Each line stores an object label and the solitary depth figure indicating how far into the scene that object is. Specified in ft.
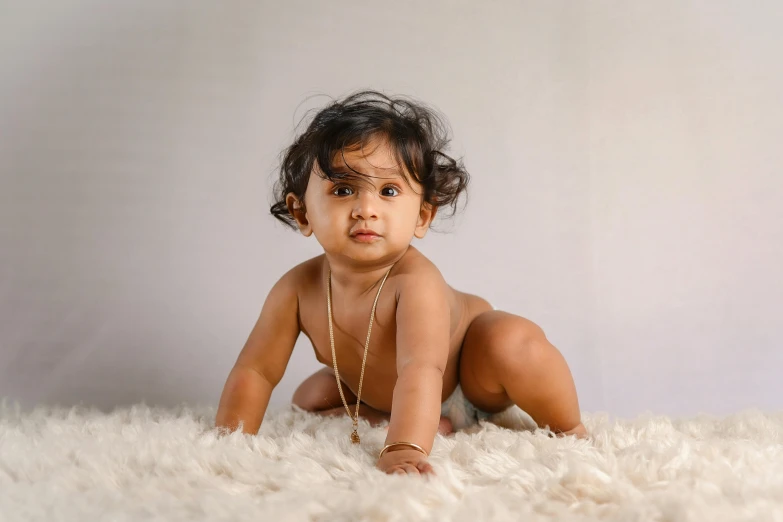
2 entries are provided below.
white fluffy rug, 2.73
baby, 4.06
